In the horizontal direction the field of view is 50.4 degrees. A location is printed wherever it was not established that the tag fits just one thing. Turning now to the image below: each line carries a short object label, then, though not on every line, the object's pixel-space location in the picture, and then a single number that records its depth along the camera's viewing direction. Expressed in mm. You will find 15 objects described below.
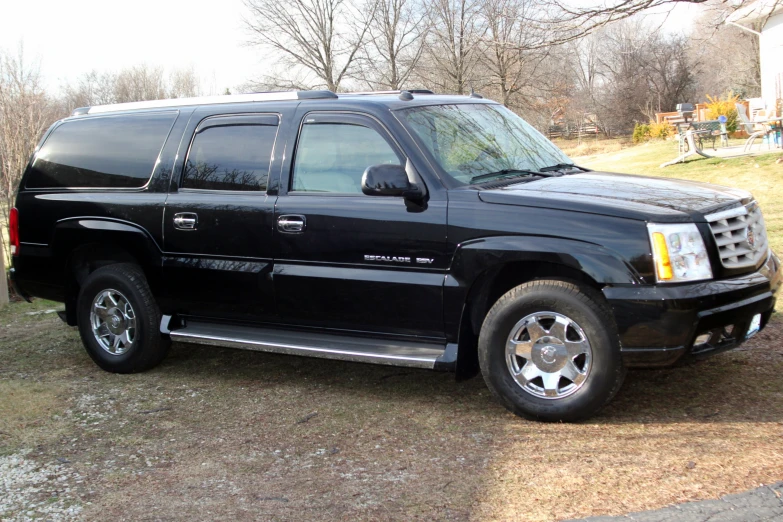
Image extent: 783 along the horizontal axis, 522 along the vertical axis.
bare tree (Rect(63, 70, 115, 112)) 39447
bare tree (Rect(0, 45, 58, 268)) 11570
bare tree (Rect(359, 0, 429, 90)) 31016
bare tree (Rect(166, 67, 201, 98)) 53562
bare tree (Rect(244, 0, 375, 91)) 35094
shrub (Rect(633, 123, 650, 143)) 35000
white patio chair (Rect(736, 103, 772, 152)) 17359
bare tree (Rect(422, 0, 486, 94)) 28469
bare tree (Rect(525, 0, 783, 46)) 10273
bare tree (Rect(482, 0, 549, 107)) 22844
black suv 4410
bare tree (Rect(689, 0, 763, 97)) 40125
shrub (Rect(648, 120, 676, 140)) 31272
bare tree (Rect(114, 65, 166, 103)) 48094
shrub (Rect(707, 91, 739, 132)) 26766
